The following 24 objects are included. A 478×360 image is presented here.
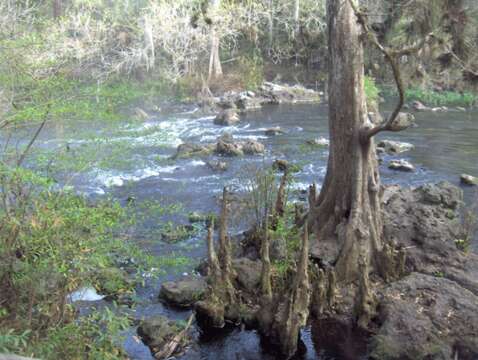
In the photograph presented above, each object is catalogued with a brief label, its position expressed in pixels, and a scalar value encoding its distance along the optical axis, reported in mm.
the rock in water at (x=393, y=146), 20172
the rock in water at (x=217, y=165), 17781
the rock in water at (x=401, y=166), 17652
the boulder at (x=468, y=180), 15888
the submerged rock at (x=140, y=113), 24312
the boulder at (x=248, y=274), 9039
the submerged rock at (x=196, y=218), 13188
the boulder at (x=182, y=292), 9195
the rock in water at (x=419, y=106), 28786
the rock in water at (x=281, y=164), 17000
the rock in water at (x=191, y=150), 19539
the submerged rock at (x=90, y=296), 8800
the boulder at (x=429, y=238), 9484
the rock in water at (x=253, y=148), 19719
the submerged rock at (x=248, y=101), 30859
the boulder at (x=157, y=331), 7918
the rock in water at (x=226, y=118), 26141
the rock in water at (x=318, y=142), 20250
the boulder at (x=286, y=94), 32531
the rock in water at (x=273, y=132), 23375
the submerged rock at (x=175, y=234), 11828
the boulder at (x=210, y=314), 8398
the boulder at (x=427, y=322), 7285
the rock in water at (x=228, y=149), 19516
